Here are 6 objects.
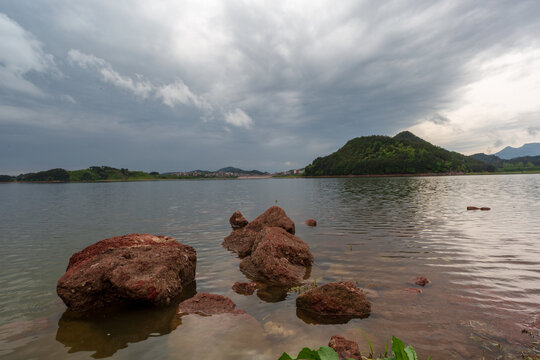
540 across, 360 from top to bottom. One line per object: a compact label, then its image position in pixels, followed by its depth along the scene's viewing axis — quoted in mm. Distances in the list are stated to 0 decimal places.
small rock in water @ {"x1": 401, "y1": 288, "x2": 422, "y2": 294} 8219
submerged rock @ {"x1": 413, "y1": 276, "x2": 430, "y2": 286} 8798
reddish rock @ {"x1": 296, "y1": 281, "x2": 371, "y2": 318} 7020
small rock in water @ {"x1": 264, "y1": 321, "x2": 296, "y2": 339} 6162
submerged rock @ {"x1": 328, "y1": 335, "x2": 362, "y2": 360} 4907
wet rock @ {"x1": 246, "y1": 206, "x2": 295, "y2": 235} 17375
